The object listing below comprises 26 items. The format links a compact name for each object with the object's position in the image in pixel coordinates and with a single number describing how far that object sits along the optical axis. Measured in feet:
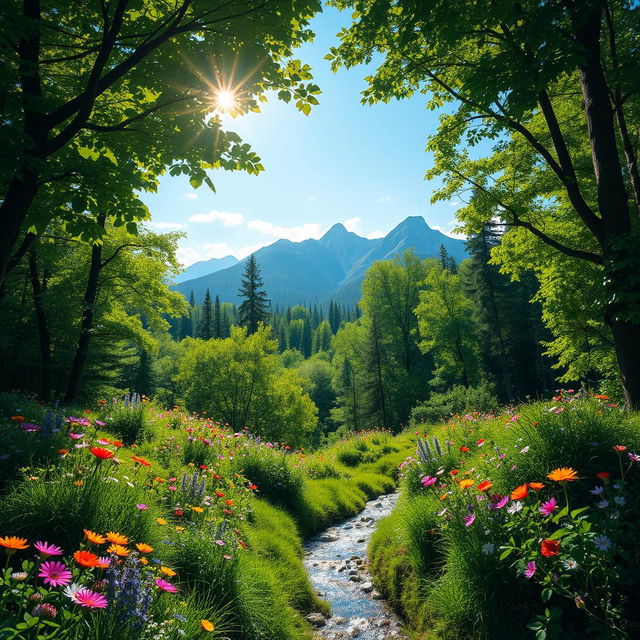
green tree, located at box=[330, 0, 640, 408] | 14.90
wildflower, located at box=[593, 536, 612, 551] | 8.04
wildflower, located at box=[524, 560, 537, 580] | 8.48
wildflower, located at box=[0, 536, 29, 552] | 5.92
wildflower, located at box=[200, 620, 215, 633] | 8.09
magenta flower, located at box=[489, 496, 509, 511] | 9.71
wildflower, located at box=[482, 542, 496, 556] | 10.25
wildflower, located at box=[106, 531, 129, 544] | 7.59
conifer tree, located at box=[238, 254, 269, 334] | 146.51
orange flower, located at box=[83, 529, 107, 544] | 7.11
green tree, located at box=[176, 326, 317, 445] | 93.20
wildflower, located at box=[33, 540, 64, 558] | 6.52
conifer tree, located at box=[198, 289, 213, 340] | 198.08
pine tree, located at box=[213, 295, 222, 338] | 223.71
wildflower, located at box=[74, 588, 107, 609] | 5.82
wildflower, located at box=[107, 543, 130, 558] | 7.50
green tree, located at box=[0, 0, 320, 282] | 11.21
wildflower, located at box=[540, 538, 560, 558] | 7.97
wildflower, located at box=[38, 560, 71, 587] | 6.04
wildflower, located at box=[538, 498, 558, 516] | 8.83
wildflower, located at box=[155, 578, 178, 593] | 7.84
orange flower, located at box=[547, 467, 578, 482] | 8.96
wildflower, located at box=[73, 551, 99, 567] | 6.48
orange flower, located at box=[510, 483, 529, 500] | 9.09
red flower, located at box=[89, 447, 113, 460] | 9.94
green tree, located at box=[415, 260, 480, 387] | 90.68
